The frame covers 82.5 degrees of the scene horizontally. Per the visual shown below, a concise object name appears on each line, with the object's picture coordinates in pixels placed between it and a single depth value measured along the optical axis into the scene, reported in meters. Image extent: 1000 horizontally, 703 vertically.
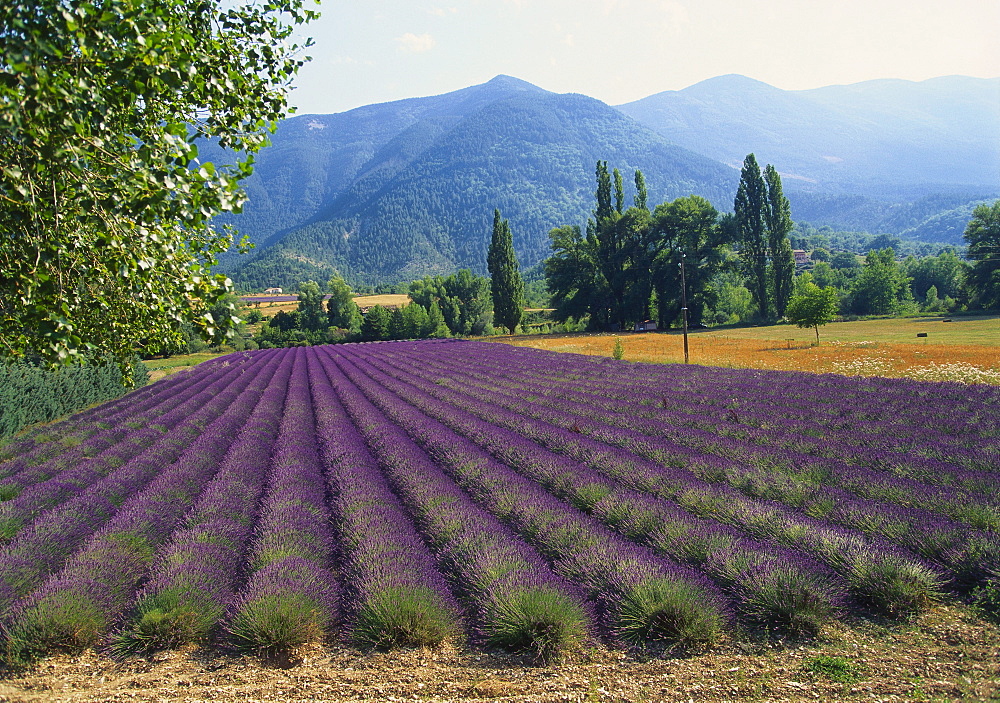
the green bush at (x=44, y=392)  17.59
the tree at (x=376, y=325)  80.06
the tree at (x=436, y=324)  79.06
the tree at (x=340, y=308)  88.50
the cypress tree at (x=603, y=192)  69.00
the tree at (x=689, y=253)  67.25
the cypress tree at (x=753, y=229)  66.25
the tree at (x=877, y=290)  74.00
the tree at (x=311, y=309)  87.25
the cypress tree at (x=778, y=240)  64.75
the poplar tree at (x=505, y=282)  67.94
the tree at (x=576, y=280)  70.31
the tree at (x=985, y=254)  60.12
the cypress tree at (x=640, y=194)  69.38
